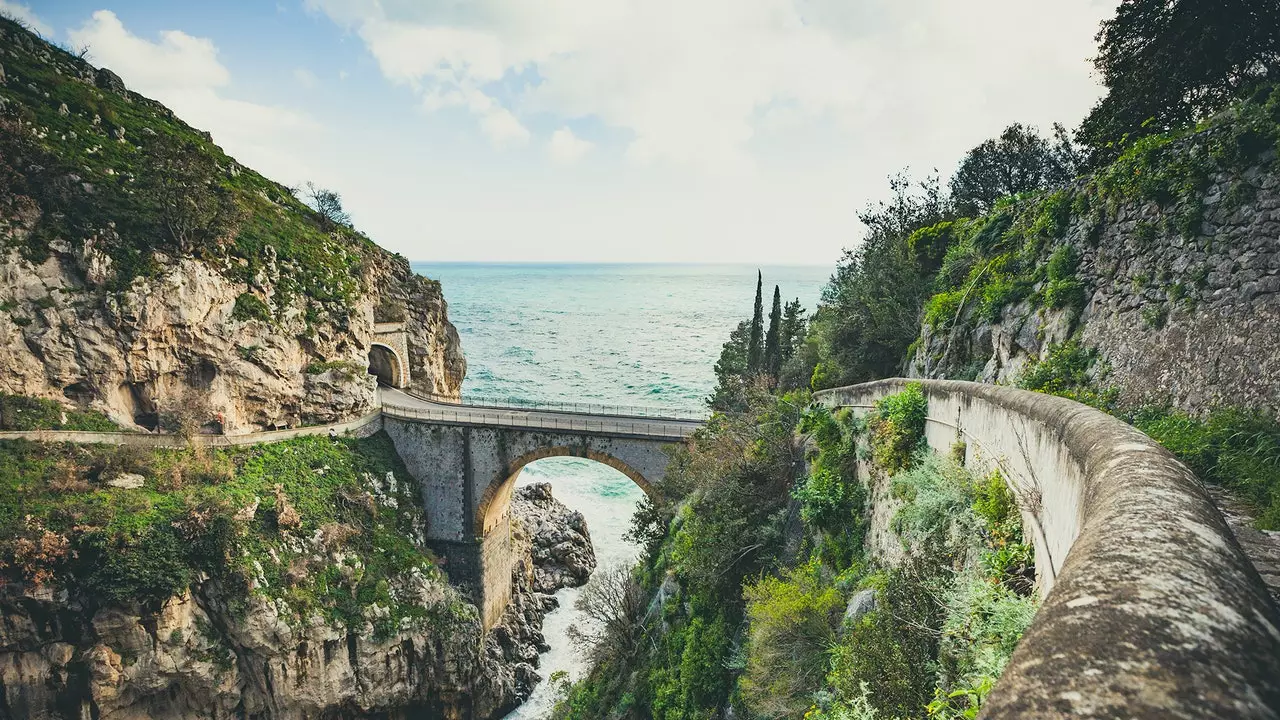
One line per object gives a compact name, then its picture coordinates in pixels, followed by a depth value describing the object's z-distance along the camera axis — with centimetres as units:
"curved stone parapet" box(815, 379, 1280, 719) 148
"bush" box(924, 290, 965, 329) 1711
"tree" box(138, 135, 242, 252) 2450
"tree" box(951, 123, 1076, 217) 2661
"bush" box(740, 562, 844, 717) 900
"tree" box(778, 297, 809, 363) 3825
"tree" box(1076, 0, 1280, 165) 1112
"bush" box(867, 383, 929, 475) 1017
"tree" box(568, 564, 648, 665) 1875
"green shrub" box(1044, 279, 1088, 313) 1187
